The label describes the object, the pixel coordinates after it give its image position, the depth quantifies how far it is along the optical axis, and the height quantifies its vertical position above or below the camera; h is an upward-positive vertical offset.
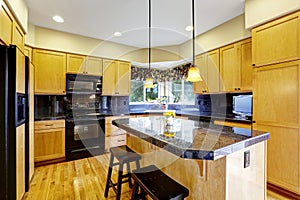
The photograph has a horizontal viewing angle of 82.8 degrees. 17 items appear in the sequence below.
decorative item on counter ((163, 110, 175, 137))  1.80 -0.23
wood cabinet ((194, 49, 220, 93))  3.55 +0.61
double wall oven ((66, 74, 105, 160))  3.49 -0.44
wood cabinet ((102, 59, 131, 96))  4.15 +0.55
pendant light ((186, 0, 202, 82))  2.07 +0.31
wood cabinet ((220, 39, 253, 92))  2.90 +0.60
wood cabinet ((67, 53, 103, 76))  3.66 +0.78
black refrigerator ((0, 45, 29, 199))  1.60 -0.23
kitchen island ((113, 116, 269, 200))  1.15 -0.46
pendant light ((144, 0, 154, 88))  2.80 +0.26
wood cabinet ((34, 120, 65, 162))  3.13 -0.78
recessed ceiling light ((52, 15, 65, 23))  3.00 +1.44
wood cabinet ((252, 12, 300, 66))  2.08 +0.78
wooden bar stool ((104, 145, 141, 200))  1.92 -0.68
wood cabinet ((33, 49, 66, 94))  3.33 +0.55
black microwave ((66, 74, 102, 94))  3.64 +0.35
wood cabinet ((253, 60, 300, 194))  2.10 -0.24
